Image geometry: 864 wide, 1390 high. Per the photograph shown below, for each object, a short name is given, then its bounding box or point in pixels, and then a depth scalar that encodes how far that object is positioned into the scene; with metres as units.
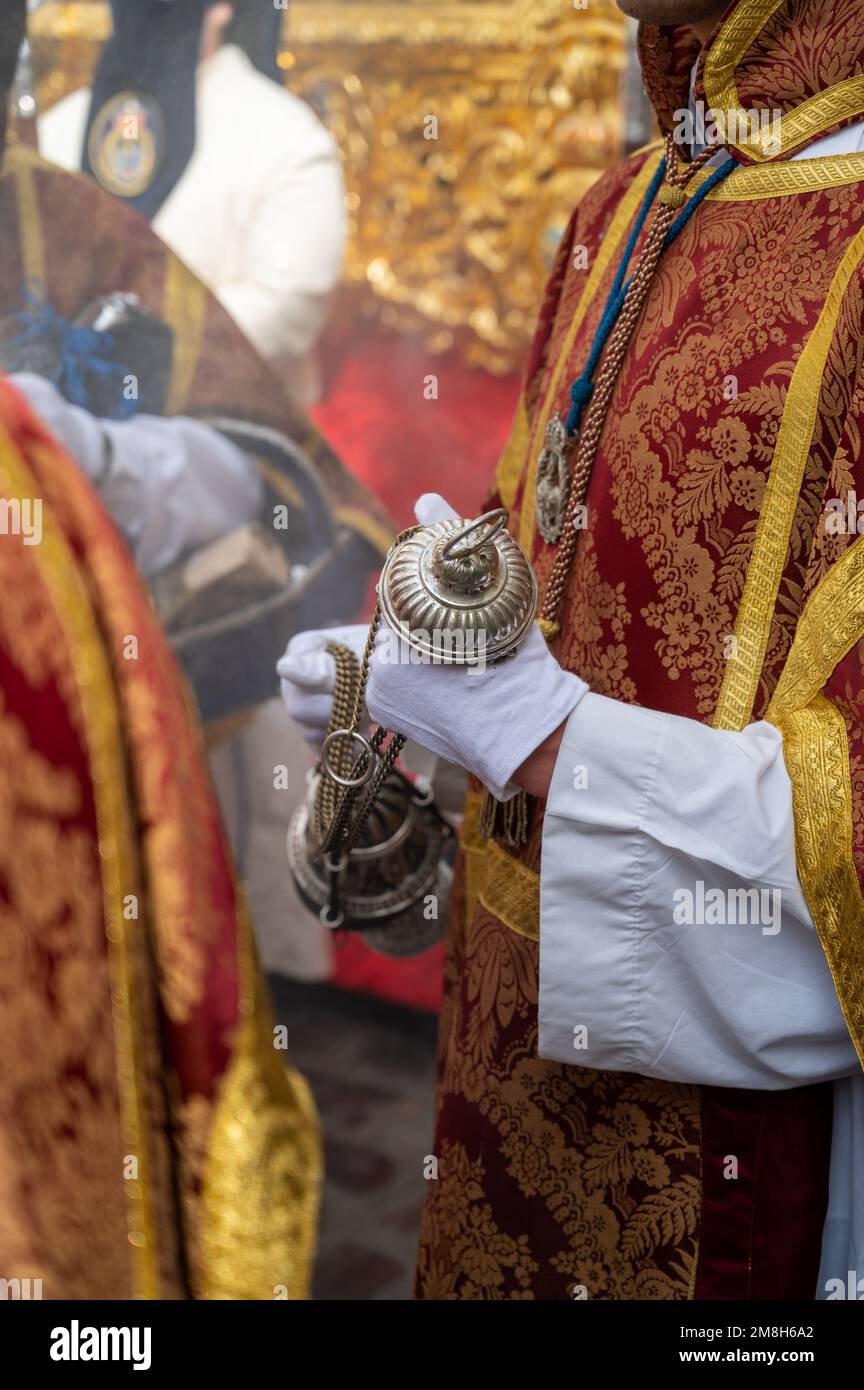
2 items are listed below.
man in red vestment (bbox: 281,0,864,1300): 2.06
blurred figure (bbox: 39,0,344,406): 3.01
